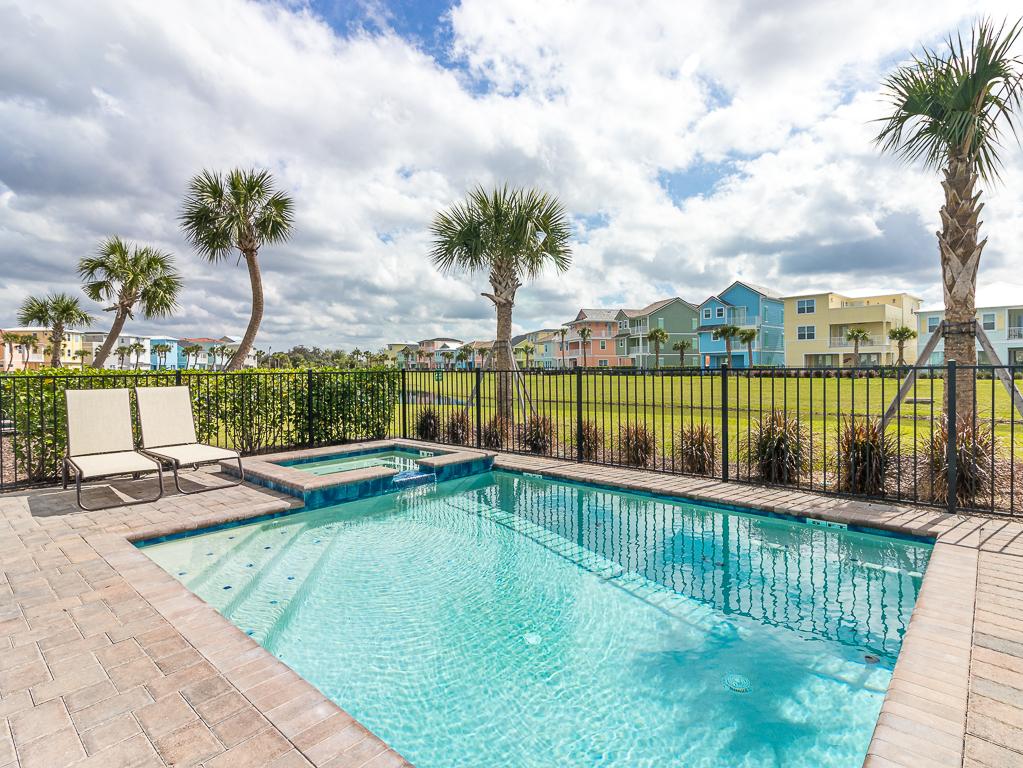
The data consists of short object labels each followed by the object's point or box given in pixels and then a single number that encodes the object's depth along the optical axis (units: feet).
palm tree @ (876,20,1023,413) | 18.74
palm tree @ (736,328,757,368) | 139.33
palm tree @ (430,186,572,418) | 34.96
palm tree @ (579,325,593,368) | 189.62
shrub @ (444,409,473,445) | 33.53
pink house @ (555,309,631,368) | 193.06
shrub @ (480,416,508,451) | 31.55
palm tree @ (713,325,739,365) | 140.77
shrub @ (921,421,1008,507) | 17.38
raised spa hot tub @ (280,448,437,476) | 27.68
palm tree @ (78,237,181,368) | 54.70
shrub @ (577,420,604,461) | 27.40
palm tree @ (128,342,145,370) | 194.70
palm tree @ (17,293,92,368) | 74.95
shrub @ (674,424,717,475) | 23.45
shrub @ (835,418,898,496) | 18.65
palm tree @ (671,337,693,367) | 153.60
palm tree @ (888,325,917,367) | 120.16
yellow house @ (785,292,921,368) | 131.64
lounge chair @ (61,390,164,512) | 18.35
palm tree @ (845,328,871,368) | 127.34
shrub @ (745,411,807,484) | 21.08
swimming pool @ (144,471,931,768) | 8.16
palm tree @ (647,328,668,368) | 156.12
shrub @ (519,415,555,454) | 29.89
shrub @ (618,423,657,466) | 25.32
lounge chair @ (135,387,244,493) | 20.43
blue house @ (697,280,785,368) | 152.76
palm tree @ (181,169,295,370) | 41.65
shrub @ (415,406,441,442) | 34.91
